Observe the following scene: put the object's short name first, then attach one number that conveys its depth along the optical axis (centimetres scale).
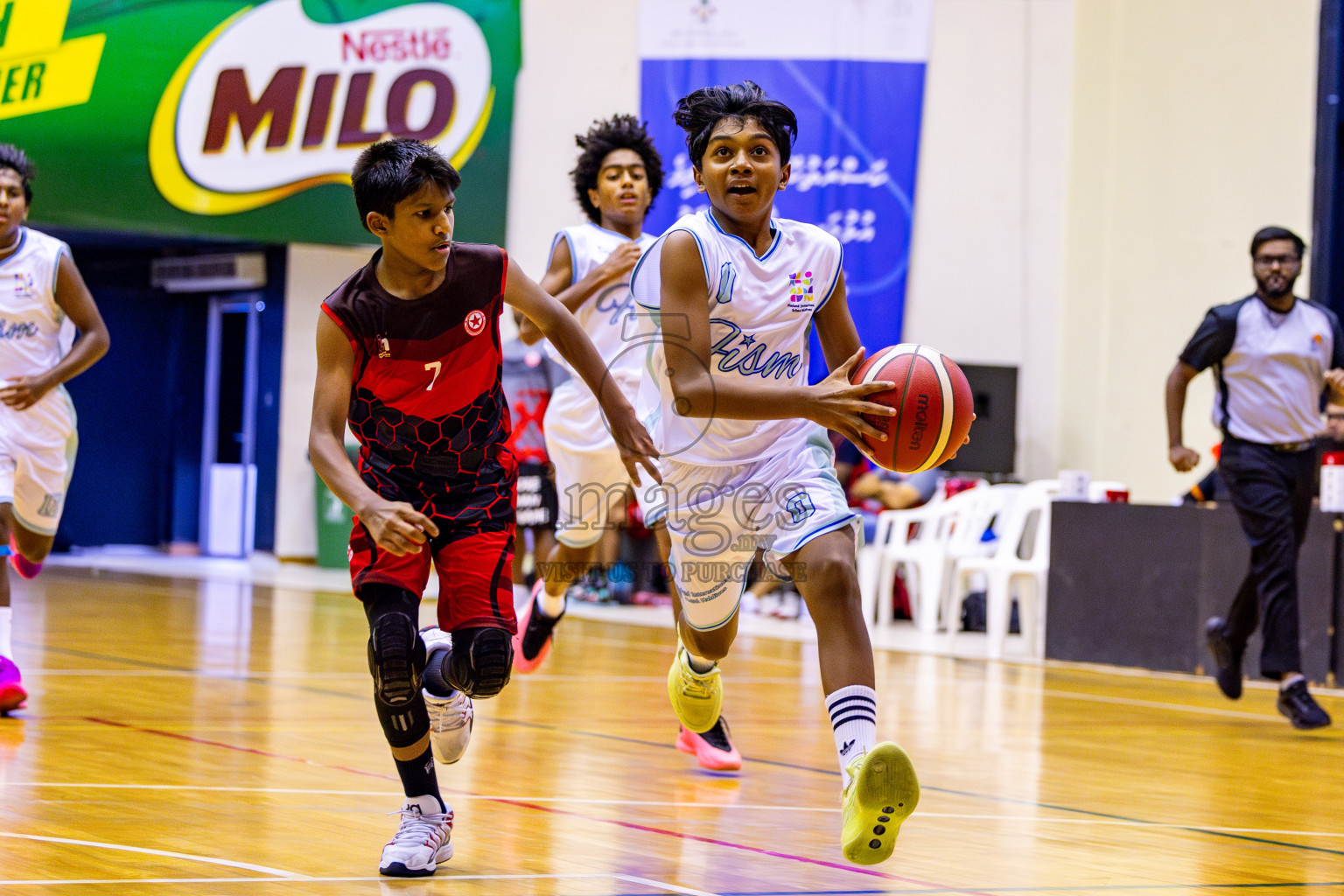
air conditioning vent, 1540
